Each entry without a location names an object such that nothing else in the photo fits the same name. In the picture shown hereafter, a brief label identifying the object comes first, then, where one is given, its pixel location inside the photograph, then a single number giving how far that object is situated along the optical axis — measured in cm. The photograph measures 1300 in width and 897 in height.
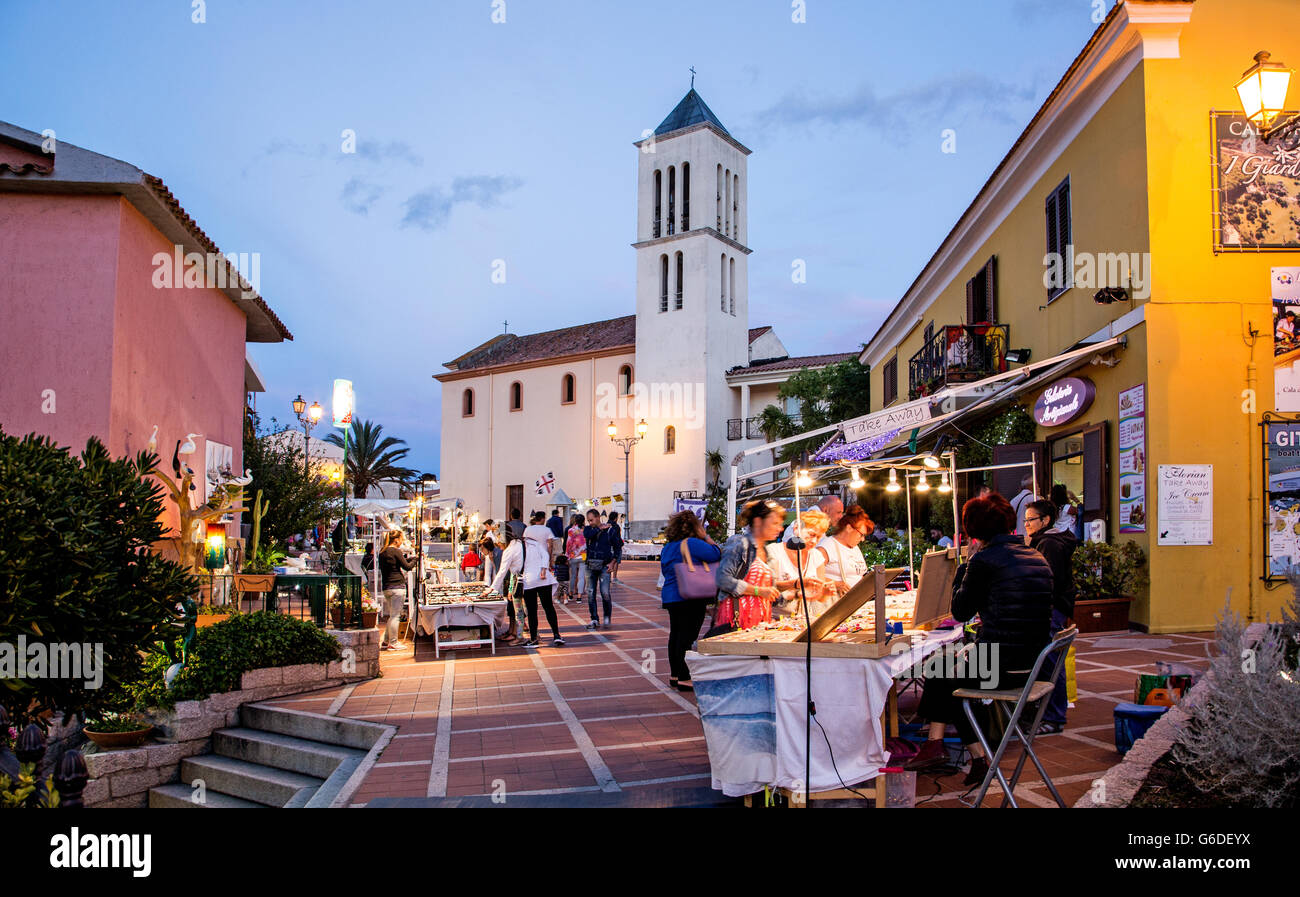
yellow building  1049
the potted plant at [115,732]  734
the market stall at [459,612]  1129
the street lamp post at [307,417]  2300
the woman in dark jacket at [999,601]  488
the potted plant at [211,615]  965
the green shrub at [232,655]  791
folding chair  425
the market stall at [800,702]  436
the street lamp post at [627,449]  4100
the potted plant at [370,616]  1088
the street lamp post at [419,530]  1481
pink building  1093
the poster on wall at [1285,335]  1045
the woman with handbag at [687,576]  797
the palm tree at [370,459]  4588
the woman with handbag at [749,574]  645
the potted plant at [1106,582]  1065
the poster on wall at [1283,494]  1036
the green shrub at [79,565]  416
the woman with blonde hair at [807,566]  633
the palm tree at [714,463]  4116
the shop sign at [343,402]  1491
